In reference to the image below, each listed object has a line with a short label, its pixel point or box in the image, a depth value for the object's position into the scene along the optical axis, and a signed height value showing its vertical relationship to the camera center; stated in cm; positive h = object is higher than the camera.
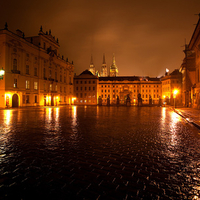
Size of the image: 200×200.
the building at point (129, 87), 9888 +901
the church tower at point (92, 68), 17520 +3756
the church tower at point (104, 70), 18788 +3780
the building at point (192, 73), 2525 +577
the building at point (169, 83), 8012 +940
